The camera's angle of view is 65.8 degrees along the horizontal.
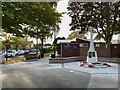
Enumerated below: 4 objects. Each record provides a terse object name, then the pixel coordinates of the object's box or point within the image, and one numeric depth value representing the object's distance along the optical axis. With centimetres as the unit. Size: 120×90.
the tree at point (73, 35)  2416
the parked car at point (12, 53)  1645
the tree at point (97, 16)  1059
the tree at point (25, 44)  2672
